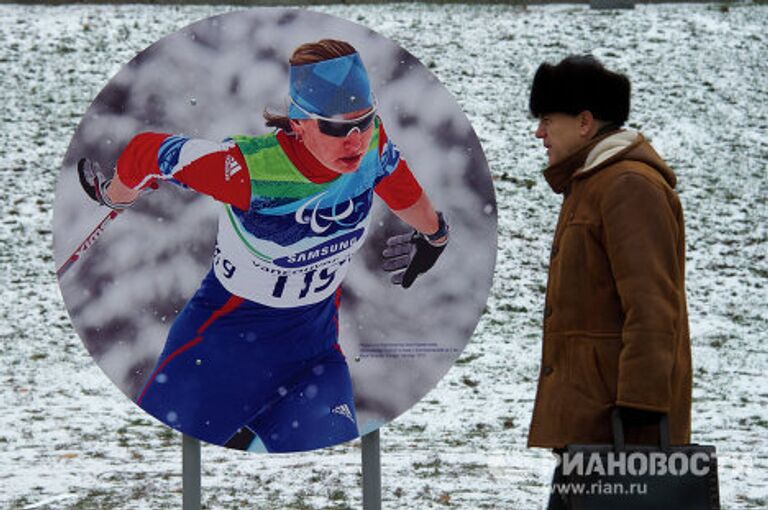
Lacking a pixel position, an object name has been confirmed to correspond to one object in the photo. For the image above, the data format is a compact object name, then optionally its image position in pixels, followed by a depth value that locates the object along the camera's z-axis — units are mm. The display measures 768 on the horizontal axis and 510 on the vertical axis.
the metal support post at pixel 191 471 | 7262
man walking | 5031
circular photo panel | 7035
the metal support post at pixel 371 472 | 7324
